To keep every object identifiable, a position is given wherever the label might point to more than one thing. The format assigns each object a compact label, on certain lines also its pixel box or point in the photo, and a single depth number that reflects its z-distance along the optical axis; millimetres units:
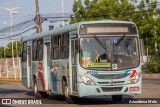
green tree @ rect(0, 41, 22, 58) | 132200
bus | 16688
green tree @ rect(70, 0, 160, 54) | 55719
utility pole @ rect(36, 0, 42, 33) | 46250
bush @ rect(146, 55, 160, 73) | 46531
